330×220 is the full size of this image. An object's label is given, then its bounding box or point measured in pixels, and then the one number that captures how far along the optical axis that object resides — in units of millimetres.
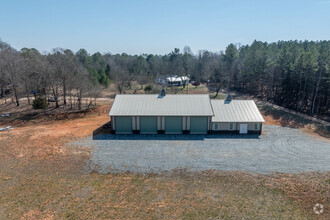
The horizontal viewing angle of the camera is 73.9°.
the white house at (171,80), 69844
